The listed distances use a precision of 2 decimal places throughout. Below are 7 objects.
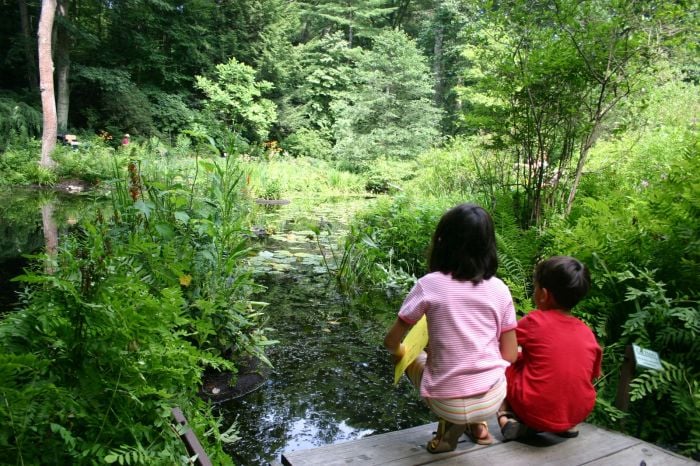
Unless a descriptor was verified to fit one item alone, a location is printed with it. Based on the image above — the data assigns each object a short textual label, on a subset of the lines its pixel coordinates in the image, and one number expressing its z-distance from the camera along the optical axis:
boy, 1.92
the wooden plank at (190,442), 1.63
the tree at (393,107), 19.67
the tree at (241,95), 21.42
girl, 1.78
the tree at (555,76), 4.10
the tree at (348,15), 26.97
